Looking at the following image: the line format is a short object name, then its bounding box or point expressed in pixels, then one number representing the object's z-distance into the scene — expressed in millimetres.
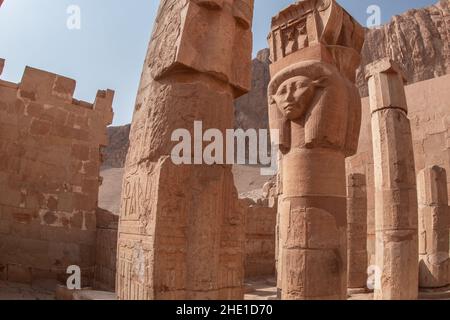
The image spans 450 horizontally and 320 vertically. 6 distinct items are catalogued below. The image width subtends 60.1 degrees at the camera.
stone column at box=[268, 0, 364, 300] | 4379
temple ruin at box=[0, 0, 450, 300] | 3289
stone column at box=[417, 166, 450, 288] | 8594
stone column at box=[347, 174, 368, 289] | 9180
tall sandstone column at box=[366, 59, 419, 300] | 6883
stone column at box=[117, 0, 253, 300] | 3156
